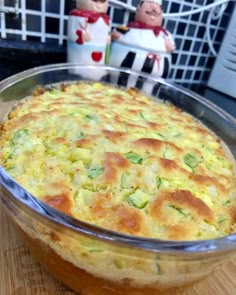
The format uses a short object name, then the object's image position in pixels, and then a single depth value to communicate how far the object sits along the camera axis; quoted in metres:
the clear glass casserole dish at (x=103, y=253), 0.37
